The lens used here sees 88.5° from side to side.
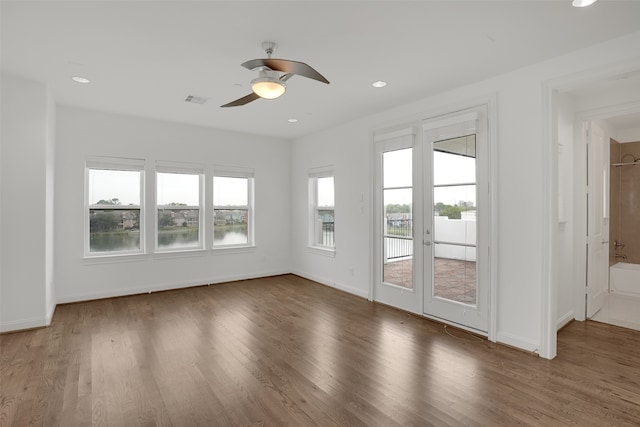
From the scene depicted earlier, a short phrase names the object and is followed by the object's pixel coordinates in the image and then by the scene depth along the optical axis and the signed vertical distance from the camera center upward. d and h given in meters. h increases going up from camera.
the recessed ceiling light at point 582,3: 2.25 +1.47
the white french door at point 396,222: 4.48 -0.11
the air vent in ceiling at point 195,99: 4.40 +1.57
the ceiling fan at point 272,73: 2.54 +1.15
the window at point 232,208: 6.36 +0.13
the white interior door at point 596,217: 4.20 -0.03
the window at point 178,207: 5.77 +0.13
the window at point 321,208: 6.26 +0.13
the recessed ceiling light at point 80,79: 3.75 +1.56
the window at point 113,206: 5.20 +0.13
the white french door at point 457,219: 3.72 -0.05
